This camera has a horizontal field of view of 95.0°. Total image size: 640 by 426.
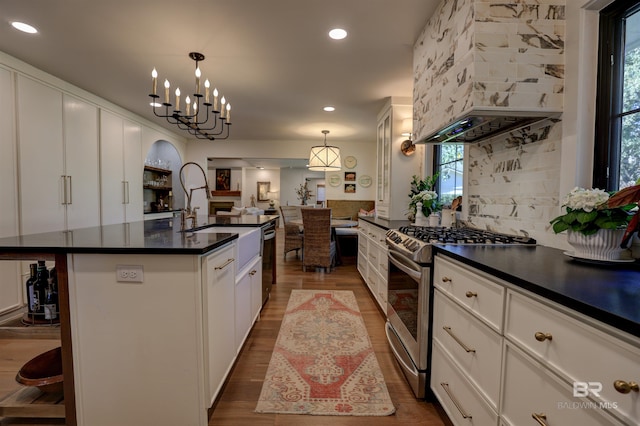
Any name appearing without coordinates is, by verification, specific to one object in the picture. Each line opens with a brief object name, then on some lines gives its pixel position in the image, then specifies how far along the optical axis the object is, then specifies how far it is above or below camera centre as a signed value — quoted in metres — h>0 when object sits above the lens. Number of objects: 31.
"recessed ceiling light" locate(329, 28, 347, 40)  2.34 +1.36
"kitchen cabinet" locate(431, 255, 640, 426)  0.69 -0.49
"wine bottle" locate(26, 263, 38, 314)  1.45 -0.44
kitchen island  1.39 -0.62
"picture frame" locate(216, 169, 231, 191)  12.23 +0.82
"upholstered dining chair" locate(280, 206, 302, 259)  5.15 -0.65
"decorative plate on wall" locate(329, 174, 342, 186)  6.91 +0.48
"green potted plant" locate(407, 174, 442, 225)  2.74 +0.01
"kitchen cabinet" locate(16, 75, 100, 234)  2.99 +0.46
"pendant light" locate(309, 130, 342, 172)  5.29 +0.78
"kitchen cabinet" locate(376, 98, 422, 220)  3.74 +0.47
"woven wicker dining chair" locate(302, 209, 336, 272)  4.37 -0.59
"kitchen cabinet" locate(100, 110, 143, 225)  4.17 +0.47
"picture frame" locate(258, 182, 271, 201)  12.70 +0.43
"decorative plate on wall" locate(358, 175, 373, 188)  6.89 +0.46
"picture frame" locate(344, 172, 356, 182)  6.89 +0.56
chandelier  2.29 +1.37
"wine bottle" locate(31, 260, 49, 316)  1.45 -0.45
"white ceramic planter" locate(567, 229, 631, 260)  1.18 -0.18
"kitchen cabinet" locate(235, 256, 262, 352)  2.03 -0.75
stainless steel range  1.67 -0.55
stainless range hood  1.61 +0.49
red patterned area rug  1.65 -1.15
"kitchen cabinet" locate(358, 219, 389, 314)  2.84 -0.67
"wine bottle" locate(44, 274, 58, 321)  1.45 -0.52
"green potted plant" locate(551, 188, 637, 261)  1.17 -0.09
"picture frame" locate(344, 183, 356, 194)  6.92 +0.31
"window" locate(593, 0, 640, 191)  1.32 +0.49
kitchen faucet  2.22 -0.13
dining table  4.93 -0.44
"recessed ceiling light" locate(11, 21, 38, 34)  2.31 +1.38
